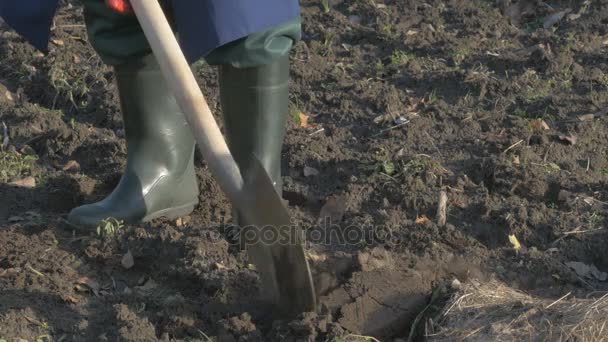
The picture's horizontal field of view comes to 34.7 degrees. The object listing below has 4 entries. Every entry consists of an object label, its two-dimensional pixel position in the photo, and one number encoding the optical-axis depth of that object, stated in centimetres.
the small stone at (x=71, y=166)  387
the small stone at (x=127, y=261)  320
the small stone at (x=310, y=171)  380
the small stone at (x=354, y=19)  517
